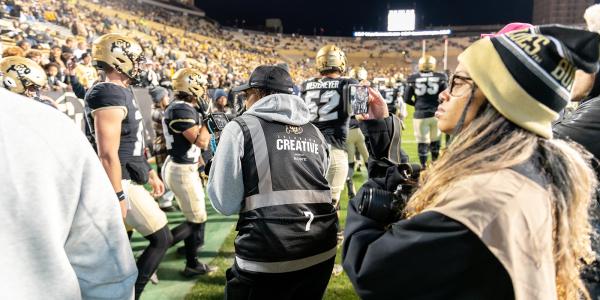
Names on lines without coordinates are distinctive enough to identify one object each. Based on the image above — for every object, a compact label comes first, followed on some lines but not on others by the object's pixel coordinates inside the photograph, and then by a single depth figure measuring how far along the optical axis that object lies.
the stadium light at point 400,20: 66.44
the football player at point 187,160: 4.21
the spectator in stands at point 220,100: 8.89
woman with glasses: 1.12
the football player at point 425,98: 8.59
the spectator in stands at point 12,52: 7.47
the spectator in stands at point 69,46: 13.32
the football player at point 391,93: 11.83
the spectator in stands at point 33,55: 8.65
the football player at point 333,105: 5.21
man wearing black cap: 2.45
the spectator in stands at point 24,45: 10.08
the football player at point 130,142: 3.22
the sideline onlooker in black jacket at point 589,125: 1.97
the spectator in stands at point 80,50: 13.14
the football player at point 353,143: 7.33
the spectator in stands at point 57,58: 11.62
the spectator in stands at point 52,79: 9.49
